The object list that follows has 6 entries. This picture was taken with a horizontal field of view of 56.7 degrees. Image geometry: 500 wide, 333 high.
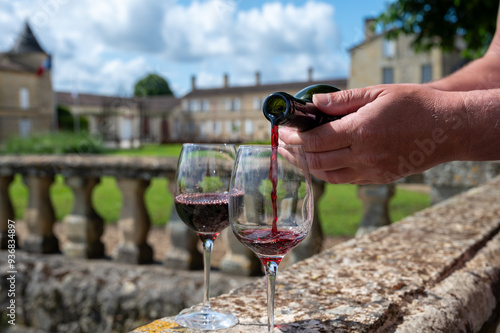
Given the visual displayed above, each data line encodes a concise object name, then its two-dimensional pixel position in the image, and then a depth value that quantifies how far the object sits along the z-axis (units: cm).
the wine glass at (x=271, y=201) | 104
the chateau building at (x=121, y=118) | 3253
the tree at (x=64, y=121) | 4119
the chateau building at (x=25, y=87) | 3362
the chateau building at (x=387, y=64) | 2701
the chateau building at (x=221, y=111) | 4631
